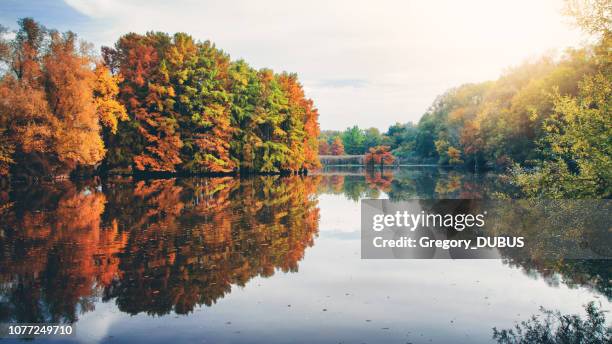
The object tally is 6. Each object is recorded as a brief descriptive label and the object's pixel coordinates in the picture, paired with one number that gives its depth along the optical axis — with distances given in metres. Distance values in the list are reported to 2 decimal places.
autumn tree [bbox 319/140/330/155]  177.25
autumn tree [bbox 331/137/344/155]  171.12
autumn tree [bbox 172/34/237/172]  56.59
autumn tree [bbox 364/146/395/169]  123.88
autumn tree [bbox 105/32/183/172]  53.66
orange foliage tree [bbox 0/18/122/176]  39.81
